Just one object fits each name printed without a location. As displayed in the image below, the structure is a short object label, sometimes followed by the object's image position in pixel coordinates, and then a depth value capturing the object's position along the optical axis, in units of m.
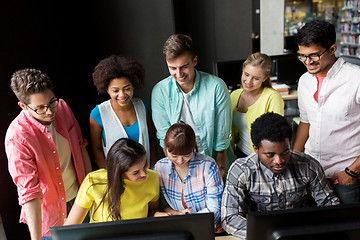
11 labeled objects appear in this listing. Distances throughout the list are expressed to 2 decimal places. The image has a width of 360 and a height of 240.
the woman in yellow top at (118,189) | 1.48
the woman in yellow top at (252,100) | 2.16
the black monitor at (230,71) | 3.97
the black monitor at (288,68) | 4.48
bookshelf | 7.79
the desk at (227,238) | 1.46
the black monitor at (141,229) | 0.99
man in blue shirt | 2.06
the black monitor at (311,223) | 0.99
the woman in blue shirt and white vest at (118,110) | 1.93
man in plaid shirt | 1.49
